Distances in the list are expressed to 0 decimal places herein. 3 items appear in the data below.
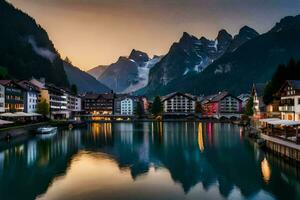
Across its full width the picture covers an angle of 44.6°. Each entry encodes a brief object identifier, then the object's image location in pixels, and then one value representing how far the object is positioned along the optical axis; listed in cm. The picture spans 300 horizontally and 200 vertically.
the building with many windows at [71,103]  18301
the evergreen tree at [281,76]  8512
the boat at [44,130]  9881
